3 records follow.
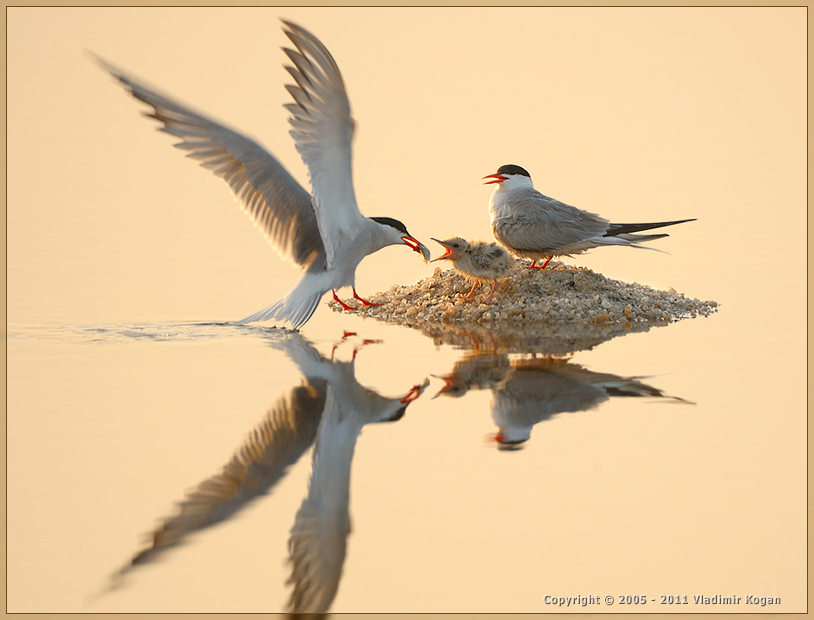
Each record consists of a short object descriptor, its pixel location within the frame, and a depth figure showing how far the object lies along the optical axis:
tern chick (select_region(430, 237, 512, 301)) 12.80
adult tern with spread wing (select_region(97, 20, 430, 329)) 9.76
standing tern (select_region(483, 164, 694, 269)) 13.08
